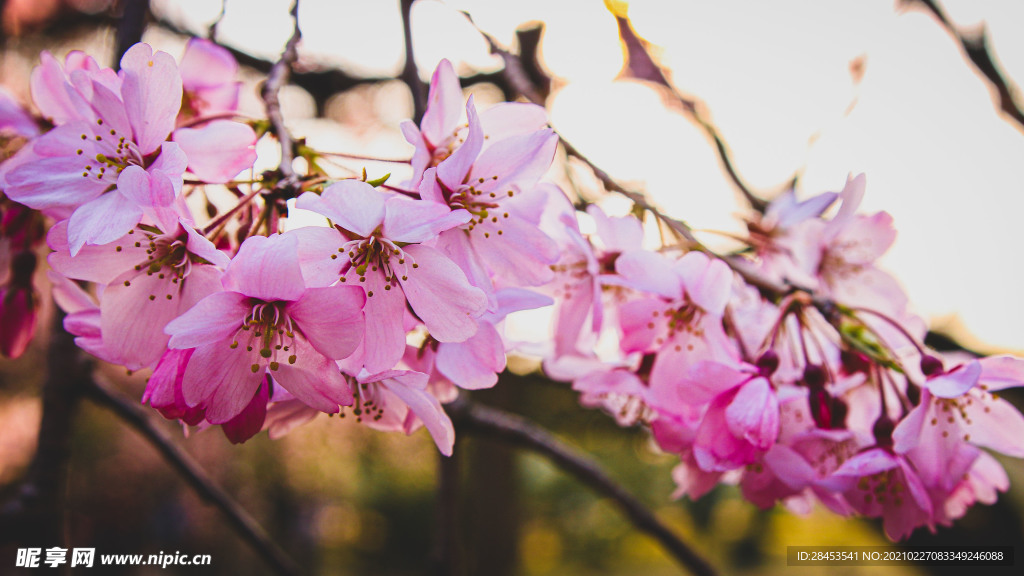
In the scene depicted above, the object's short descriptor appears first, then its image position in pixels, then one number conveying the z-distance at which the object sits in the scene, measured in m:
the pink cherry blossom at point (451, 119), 0.20
